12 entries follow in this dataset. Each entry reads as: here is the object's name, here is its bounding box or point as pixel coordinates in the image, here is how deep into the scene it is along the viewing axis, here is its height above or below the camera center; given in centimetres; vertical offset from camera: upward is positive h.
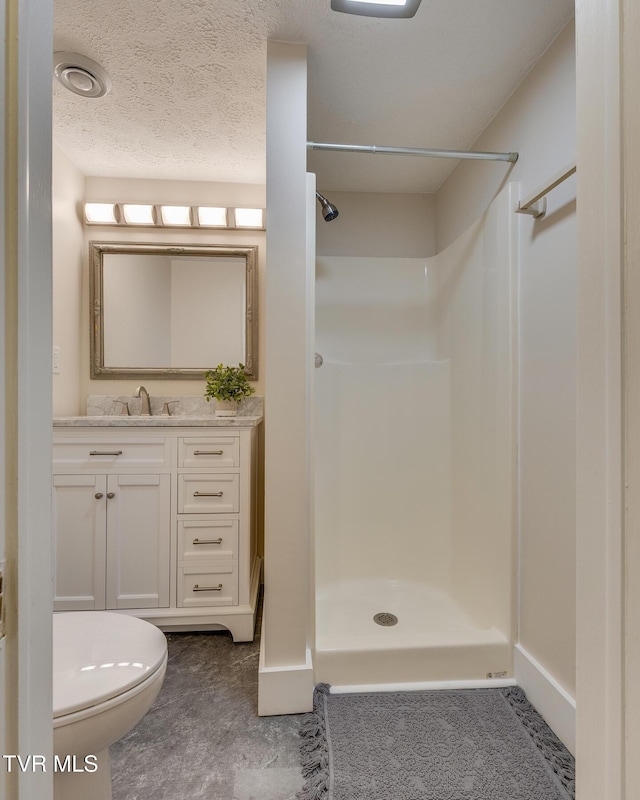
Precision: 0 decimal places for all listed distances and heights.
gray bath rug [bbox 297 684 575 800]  107 -103
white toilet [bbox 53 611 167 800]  78 -60
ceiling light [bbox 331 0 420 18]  119 +118
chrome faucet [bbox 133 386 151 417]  221 -2
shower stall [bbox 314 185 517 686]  151 -31
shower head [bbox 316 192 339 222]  168 +81
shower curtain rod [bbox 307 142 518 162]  148 +94
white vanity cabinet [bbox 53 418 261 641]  175 -55
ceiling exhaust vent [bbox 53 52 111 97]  143 +121
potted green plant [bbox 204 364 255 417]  214 +6
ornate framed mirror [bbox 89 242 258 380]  227 +52
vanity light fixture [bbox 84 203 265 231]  222 +103
